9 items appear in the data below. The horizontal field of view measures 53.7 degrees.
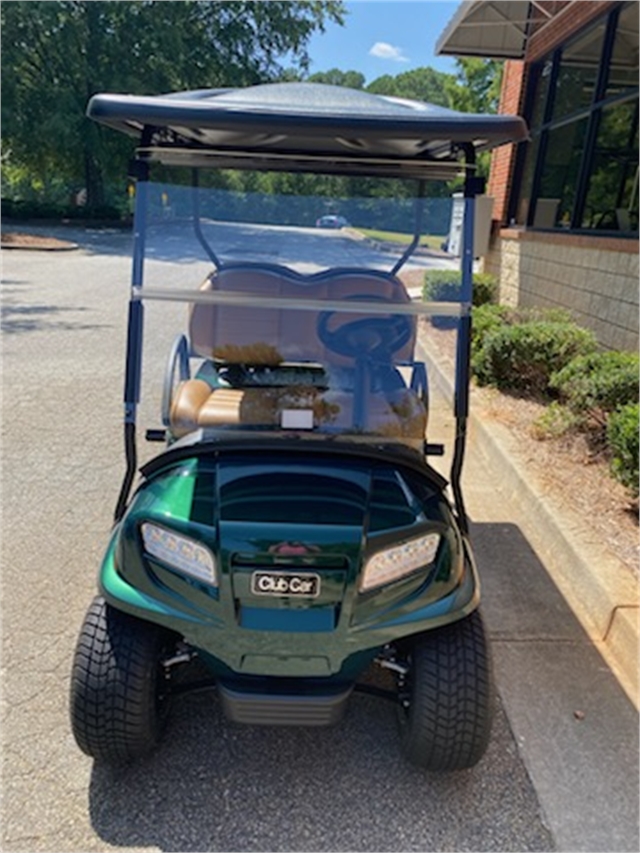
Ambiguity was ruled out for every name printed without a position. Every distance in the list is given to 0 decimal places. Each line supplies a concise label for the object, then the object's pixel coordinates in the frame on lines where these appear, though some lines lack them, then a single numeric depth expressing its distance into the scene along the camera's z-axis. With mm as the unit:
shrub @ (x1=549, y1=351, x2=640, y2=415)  3613
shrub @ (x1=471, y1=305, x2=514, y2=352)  5291
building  5762
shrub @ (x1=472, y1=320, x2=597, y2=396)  4730
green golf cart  1583
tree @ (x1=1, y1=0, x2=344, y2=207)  19969
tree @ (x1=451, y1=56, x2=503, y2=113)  23031
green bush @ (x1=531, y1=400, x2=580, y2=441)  3904
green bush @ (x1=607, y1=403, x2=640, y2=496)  2996
